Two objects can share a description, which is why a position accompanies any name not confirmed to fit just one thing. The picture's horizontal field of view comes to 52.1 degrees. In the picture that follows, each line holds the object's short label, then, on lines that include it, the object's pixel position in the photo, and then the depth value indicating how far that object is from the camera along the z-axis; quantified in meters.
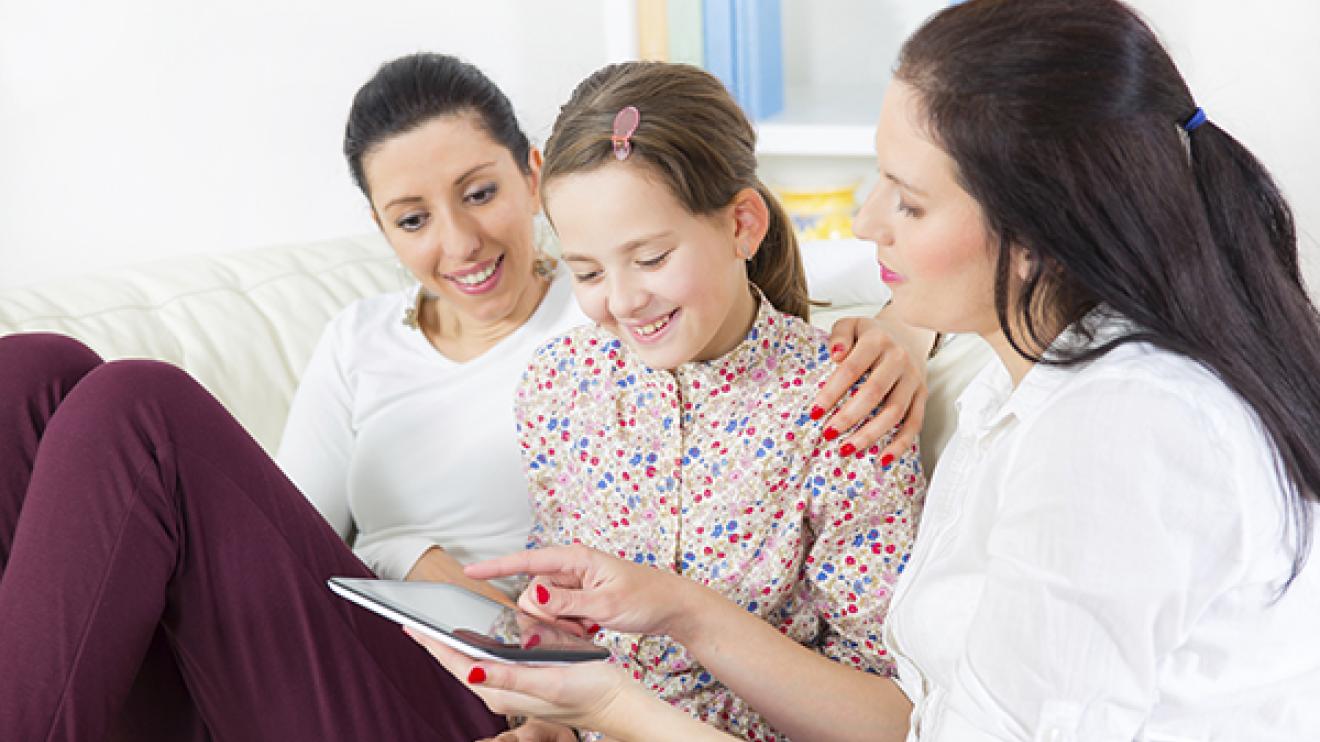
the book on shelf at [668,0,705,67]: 2.52
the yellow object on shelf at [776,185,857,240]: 2.60
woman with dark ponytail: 0.83
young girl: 1.22
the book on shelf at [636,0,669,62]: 2.50
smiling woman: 1.21
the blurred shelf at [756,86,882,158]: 2.46
